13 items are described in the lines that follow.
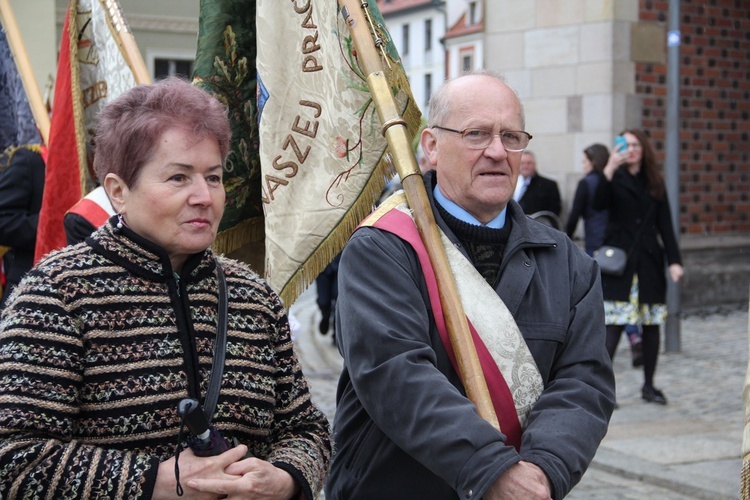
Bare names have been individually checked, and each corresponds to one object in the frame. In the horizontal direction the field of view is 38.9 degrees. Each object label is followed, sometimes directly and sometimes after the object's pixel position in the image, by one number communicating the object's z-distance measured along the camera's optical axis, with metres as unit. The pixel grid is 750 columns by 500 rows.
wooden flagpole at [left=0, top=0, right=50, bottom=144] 5.76
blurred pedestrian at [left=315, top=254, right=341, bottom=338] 10.47
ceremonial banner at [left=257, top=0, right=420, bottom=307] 3.62
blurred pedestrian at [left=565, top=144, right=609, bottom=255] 8.28
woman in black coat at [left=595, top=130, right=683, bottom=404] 7.79
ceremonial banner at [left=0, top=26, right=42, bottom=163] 6.02
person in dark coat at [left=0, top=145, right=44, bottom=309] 5.67
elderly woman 2.17
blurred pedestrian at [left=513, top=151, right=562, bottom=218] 9.77
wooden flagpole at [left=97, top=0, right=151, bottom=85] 4.36
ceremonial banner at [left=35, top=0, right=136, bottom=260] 4.76
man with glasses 2.62
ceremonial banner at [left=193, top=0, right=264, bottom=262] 3.92
